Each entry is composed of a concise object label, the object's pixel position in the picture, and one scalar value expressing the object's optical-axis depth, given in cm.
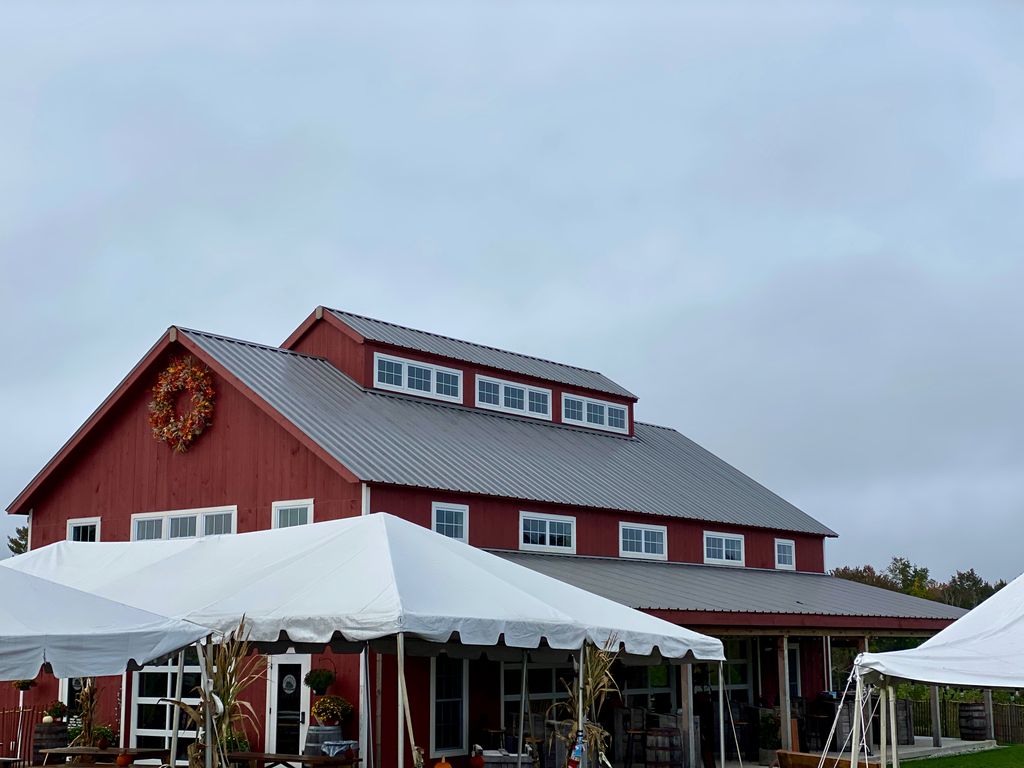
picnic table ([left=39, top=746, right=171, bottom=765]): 1577
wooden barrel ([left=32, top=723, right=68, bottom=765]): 1964
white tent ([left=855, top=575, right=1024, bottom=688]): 1192
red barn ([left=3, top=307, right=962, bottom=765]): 2034
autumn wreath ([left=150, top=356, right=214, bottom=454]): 2225
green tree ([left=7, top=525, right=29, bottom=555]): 5629
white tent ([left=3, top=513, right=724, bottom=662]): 1148
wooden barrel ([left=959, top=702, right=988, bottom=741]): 2750
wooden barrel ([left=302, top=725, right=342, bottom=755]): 1784
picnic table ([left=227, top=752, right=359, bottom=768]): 1484
